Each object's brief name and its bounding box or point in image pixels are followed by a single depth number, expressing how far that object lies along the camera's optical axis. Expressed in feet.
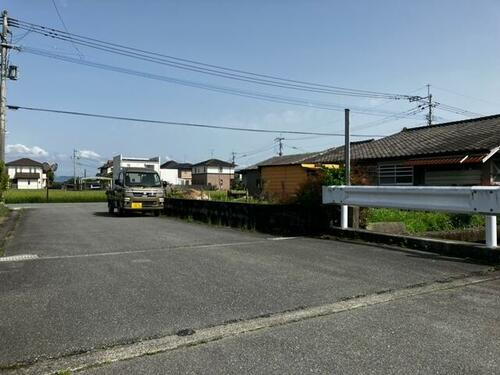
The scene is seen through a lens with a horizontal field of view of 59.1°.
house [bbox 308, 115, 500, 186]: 51.57
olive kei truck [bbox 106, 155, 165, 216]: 59.67
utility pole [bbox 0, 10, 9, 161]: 74.13
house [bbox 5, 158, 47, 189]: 329.11
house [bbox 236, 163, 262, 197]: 124.67
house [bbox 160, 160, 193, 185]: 310.29
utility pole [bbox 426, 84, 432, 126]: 141.38
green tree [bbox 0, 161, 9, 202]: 55.93
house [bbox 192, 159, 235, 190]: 280.72
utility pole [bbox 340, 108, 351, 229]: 31.30
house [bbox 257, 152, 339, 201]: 79.30
